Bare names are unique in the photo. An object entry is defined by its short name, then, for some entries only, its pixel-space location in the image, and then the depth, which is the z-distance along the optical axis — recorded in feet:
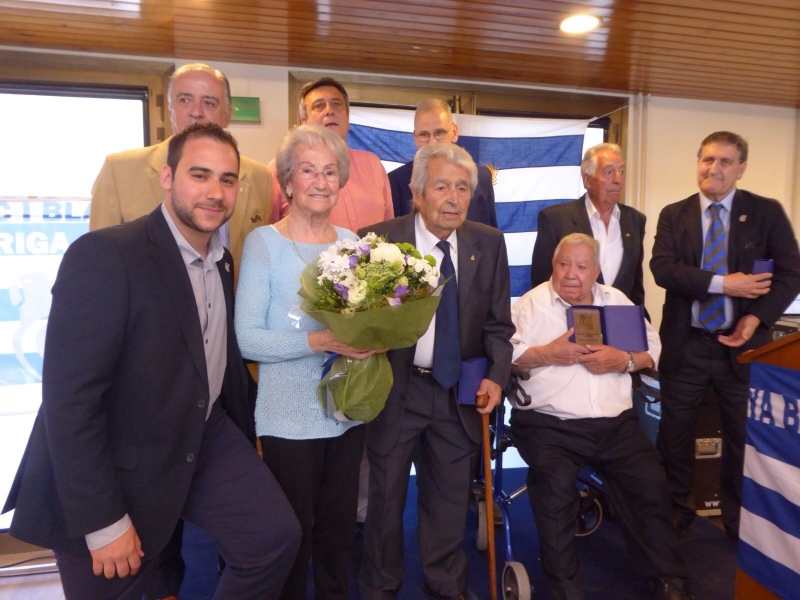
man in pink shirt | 8.68
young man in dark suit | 4.75
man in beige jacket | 7.34
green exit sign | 13.10
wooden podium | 6.36
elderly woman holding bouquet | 6.10
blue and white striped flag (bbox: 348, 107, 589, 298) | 14.89
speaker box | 11.05
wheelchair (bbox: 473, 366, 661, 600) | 7.77
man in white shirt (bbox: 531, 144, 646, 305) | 10.58
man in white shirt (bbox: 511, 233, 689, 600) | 7.79
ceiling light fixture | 10.53
